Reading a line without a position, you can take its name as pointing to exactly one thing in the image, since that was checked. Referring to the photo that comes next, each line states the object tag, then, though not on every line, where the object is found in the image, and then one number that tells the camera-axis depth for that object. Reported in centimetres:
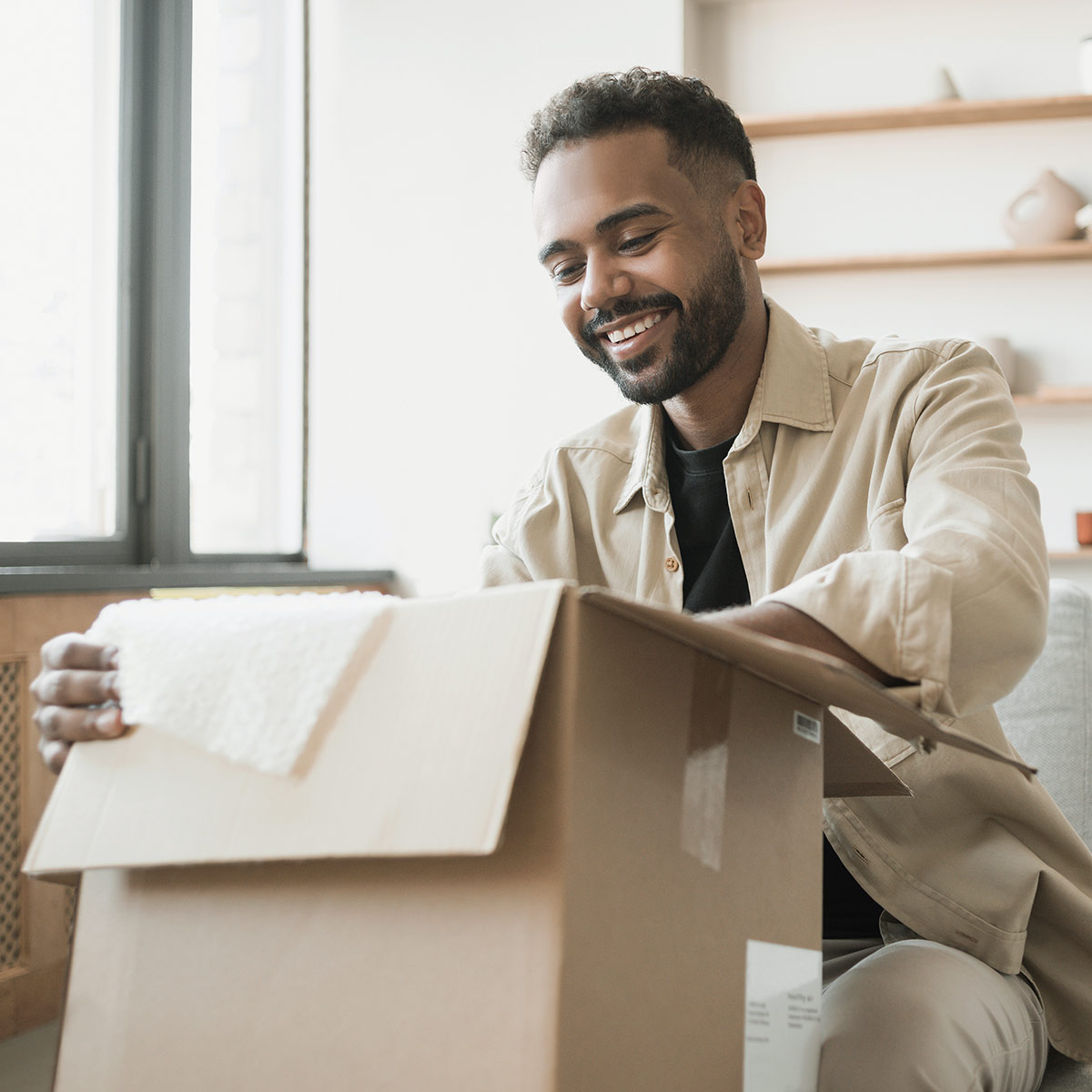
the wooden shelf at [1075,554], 269
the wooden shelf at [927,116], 277
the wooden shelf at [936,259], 277
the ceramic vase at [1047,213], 277
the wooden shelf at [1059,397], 271
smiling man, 68
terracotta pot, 272
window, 214
